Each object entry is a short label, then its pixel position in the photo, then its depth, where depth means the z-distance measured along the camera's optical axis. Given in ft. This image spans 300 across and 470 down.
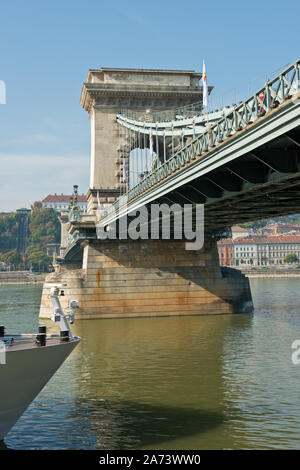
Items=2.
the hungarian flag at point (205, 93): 92.90
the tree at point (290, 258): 568.00
